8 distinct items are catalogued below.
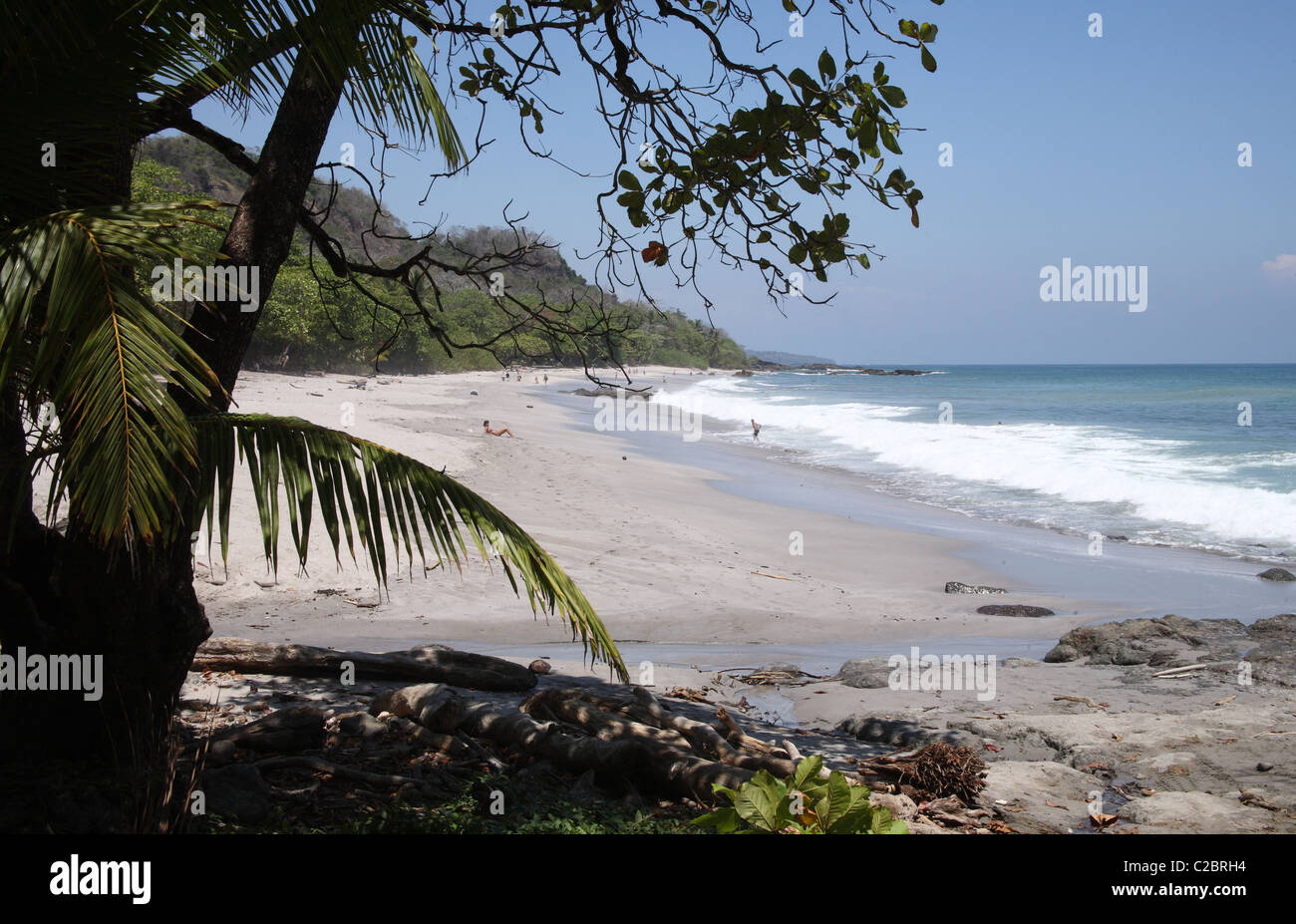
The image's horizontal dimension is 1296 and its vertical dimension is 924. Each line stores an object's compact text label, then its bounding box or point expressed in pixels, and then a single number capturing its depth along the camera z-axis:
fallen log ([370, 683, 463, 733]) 4.72
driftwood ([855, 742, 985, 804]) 4.44
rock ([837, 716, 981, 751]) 5.41
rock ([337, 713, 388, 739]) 4.54
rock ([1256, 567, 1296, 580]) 11.34
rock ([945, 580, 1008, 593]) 10.61
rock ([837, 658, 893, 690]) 6.93
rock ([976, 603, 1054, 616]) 9.67
